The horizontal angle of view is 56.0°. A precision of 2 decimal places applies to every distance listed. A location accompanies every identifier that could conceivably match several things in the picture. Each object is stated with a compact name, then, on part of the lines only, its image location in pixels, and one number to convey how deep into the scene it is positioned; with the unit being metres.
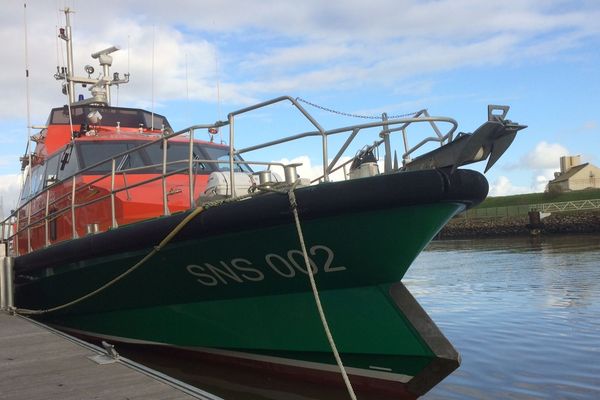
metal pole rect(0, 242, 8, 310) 7.49
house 56.31
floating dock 3.34
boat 4.38
